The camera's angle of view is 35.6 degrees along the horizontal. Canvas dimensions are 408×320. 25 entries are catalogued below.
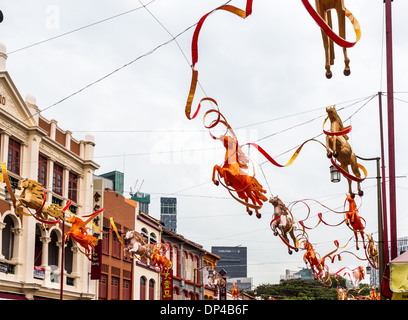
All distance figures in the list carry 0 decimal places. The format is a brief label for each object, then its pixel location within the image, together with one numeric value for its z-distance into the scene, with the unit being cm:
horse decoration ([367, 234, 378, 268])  3247
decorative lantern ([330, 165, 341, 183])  2000
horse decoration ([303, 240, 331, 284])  3276
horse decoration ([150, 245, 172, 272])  4020
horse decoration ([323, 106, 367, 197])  1517
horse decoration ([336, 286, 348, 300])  5575
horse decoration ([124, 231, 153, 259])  3867
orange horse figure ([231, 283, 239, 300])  7379
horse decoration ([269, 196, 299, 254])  2566
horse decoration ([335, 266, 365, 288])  4544
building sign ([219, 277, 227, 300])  6200
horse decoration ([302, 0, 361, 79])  959
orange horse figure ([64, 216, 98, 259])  3112
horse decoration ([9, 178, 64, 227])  2602
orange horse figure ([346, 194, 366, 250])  2428
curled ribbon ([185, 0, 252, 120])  906
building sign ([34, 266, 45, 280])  3538
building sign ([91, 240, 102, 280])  4047
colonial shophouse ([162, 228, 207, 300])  6253
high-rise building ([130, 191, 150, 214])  12578
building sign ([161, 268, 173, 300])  5581
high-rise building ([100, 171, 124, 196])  7330
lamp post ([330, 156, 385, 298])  1853
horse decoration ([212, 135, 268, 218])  1720
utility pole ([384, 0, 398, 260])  1468
